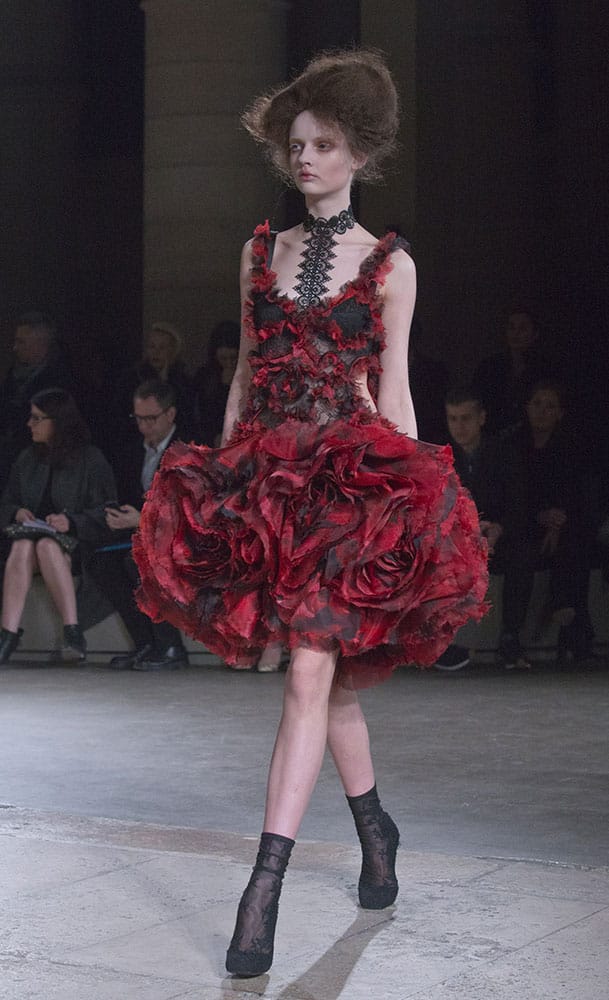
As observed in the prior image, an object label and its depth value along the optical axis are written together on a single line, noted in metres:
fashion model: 7.25
